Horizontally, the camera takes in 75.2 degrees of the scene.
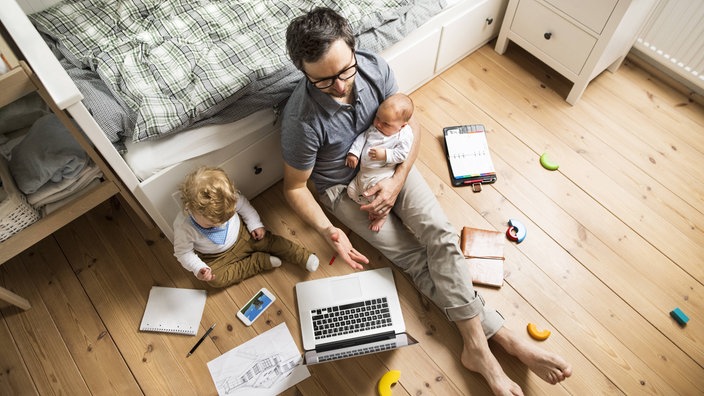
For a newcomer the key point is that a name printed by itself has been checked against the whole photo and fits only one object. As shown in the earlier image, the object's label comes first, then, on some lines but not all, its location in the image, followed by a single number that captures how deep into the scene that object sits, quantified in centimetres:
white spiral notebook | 152
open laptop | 144
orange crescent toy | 148
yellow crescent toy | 140
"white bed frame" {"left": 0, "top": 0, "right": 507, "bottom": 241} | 106
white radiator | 177
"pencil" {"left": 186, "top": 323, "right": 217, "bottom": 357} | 148
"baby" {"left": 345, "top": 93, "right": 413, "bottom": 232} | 138
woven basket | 125
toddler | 129
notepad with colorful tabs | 179
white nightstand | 169
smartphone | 153
